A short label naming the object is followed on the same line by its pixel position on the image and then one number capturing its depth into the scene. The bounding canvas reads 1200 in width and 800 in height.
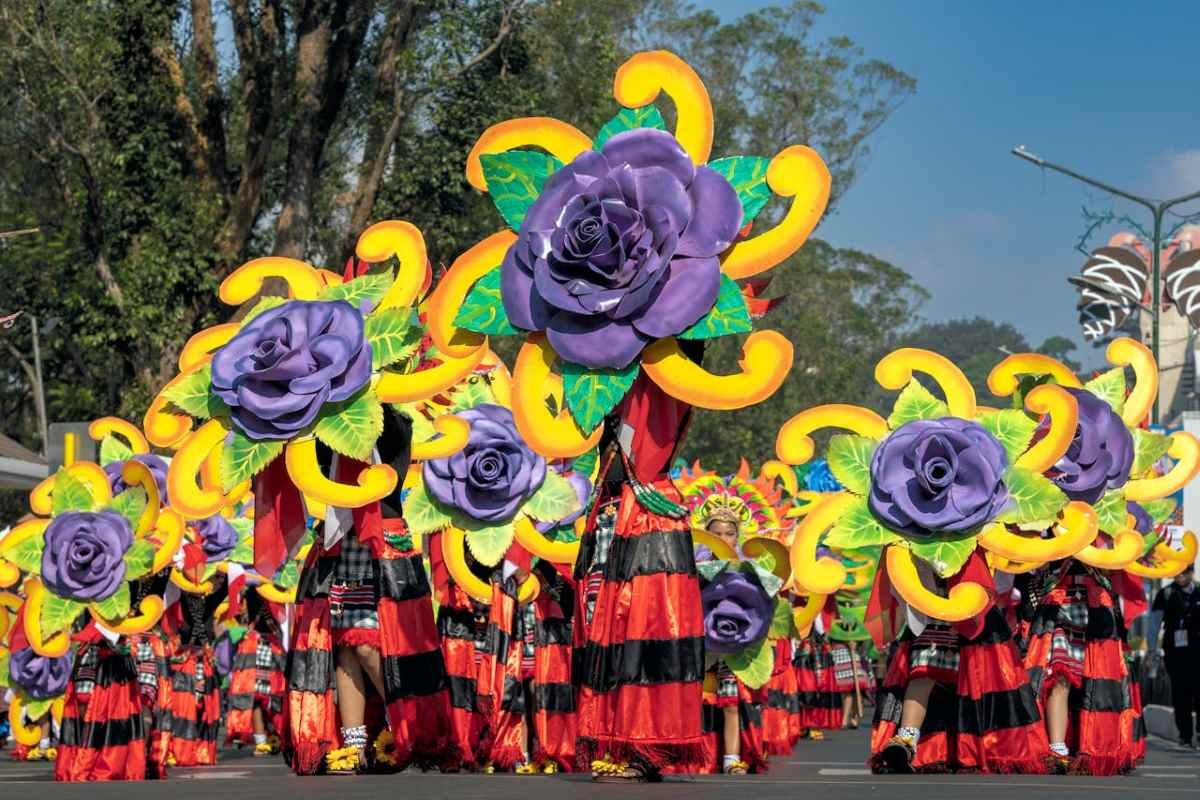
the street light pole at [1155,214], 32.94
